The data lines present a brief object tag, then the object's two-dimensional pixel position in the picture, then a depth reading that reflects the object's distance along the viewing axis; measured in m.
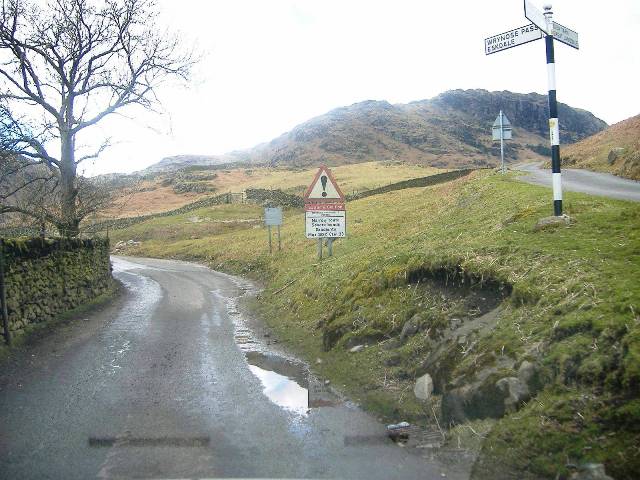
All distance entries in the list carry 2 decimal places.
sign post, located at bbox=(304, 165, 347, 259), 14.84
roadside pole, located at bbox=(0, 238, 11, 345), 9.97
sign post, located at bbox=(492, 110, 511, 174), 25.22
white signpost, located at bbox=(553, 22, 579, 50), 8.92
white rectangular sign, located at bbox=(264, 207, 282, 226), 24.52
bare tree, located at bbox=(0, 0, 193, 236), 18.07
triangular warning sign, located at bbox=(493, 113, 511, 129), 25.32
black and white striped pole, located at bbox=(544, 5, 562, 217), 8.84
